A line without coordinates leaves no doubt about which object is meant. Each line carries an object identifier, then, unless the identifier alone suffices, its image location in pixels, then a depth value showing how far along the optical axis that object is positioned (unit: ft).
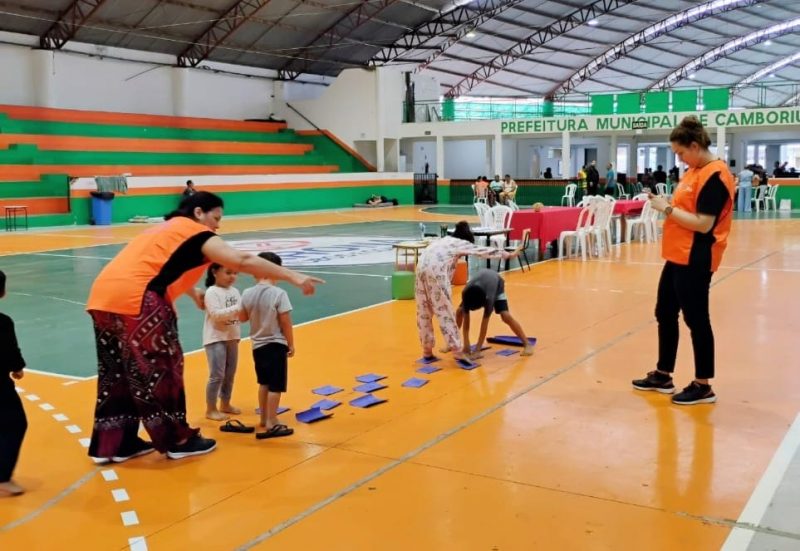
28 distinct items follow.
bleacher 84.79
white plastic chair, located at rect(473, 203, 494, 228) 48.62
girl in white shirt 17.70
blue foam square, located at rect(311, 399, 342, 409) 19.19
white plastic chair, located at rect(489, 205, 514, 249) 45.62
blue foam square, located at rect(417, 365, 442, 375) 22.58
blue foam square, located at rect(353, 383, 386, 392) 20.85
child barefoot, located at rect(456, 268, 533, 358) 22.89
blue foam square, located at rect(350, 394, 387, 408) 19.42
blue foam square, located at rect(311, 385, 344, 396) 20.53
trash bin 83.51
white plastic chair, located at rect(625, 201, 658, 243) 59.26
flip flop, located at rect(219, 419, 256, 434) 17.51
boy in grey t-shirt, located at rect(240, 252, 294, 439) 17.03
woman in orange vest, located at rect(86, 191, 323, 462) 14.88
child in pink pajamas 22.47
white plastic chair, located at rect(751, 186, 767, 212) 96.23
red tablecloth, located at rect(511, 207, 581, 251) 47.06
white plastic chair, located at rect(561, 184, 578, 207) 95.44
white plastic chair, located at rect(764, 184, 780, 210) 97.29
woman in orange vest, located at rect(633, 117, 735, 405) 18.07
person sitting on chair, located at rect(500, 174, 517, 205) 85.81
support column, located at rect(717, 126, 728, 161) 100.46
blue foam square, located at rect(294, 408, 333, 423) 18.22
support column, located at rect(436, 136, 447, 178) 123.24
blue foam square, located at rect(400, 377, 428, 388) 21.08
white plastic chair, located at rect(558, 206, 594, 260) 49.29
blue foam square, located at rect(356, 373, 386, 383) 21.65
